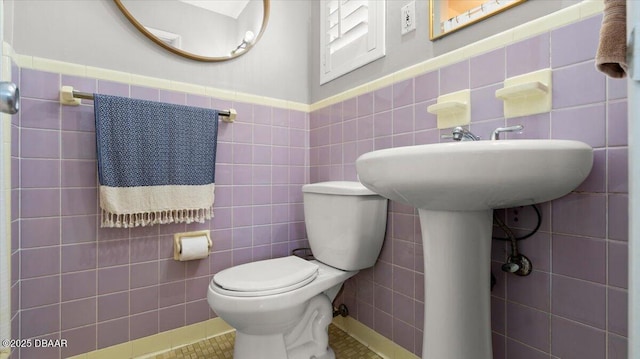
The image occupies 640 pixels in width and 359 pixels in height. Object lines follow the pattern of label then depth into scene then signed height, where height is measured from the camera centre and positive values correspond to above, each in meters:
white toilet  1.03 -0.38
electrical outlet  1.22 +0.66
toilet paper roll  1.35 -0.32
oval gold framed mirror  1.35 +0.75
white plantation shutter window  1.38 +0.72
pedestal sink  0.60 -0.04
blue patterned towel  1.19 +0.08
